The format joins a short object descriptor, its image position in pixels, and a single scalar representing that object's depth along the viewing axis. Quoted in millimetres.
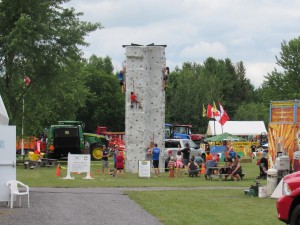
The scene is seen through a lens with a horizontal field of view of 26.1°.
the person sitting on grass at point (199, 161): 34938
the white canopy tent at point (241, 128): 69500
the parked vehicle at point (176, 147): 38741
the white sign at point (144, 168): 30672
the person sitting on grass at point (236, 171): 28656
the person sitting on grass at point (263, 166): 28753
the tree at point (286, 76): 82312
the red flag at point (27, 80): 40812
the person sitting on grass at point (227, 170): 29130
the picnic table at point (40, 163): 38000
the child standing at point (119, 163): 31219
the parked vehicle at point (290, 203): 11672
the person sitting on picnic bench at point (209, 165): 29964
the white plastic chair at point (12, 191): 16562
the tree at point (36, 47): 39406
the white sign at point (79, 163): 29609
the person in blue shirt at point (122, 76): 34800
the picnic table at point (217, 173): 29062
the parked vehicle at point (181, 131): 55919
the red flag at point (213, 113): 56312
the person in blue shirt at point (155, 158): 32625
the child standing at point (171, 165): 31266
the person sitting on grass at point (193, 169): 31453
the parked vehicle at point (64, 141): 44844
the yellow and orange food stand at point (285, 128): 23641
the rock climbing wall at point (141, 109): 34188
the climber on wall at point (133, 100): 34062
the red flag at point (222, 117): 52406
